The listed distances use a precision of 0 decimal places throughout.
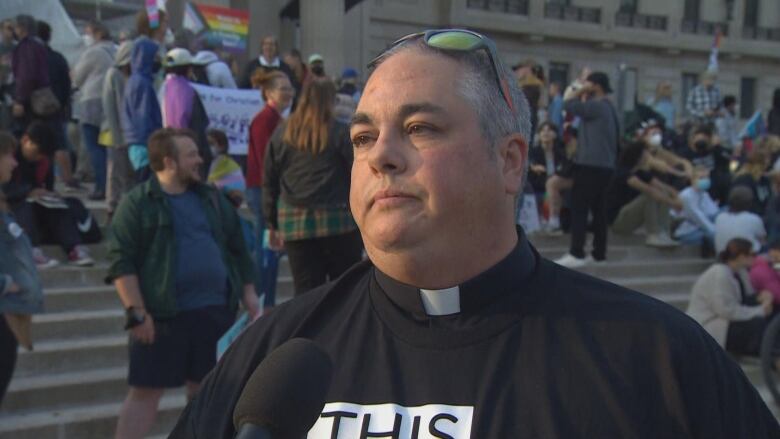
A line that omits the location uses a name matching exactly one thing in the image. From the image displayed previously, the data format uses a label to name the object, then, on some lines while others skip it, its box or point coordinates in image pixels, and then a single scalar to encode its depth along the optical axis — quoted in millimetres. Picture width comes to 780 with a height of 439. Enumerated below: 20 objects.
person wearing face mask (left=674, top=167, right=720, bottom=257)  11094
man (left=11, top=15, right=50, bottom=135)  8312
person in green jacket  4391
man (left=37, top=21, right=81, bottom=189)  8727
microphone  1325
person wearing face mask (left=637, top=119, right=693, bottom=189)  11336
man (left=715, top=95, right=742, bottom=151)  16469
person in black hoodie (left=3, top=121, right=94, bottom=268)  6832
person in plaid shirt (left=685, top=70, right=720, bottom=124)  16672
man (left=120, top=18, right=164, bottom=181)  7258
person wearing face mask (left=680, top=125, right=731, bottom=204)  12703
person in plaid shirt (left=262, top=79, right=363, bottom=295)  5547
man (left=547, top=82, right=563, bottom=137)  13123
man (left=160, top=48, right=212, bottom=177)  7152
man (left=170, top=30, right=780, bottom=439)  1564
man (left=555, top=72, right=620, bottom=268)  9031
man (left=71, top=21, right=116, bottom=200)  8656
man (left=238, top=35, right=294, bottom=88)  10456
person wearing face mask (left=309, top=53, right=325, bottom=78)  11047
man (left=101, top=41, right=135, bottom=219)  7525
